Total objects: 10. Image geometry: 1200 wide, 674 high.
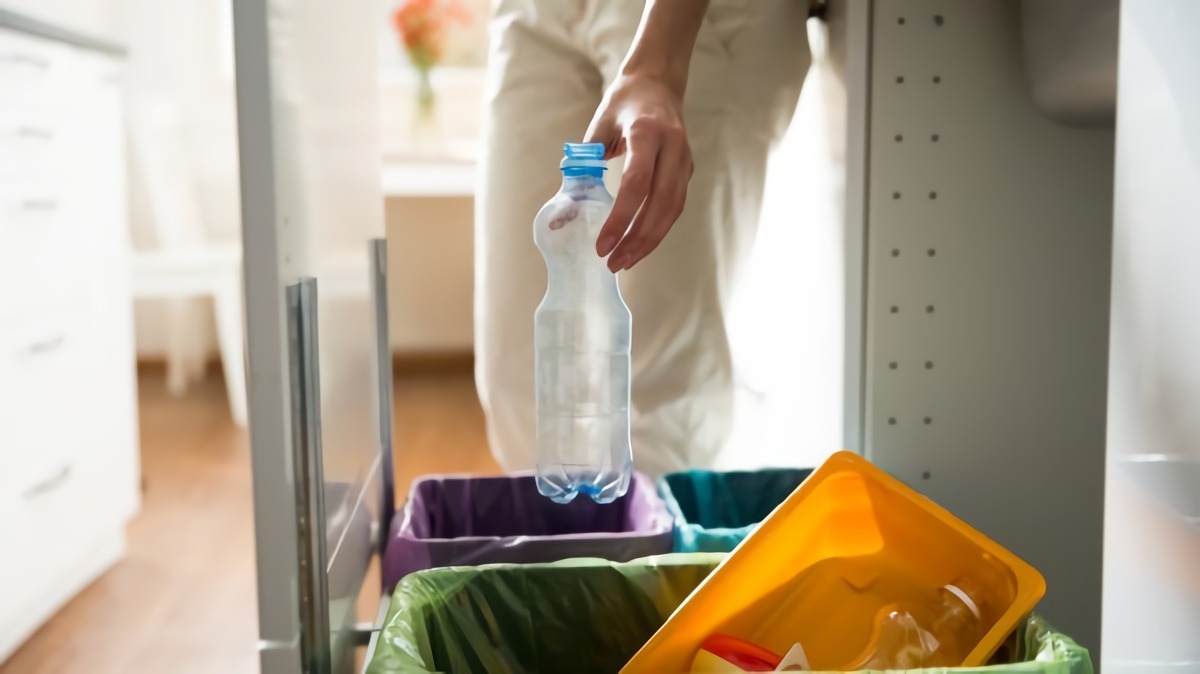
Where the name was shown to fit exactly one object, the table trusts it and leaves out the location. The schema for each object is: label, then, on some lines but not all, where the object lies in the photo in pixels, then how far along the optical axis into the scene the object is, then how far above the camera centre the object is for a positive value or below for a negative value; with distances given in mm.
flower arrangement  3107 +619
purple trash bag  917 -261
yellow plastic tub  770 -239
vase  3100 +377
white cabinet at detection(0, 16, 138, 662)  1442 -111
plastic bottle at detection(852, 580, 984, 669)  756 -276
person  1119 +60
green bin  798 -271
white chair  2643 -21
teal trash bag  1145 -262
